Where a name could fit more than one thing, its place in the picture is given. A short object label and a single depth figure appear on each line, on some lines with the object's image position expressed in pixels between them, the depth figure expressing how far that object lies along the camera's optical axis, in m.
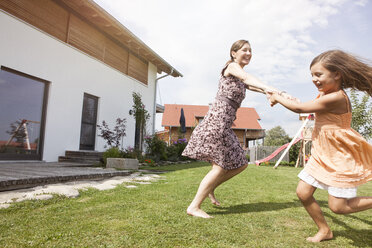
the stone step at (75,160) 7.90
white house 6.54
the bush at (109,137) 8.54
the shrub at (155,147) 10.47
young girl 1.76
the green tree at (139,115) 10.91
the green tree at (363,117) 11.87
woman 2.49
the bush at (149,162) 8.98
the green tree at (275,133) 46.00
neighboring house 26.30
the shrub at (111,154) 7.47
